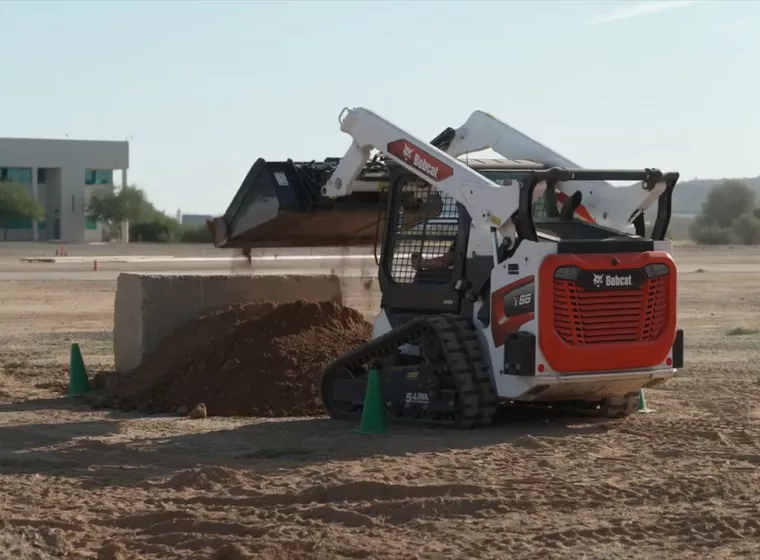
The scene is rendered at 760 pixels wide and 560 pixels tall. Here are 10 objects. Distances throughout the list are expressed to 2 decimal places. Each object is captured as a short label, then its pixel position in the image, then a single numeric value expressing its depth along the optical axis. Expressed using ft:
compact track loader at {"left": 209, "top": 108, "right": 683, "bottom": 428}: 36.14
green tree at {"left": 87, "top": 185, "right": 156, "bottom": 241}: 321.52
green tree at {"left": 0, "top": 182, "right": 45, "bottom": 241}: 296.75
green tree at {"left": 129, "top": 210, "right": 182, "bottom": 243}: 328.29
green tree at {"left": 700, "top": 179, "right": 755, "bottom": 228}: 387.14
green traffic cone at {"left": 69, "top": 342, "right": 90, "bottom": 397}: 48.26
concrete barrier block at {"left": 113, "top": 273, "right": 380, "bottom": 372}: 48.52
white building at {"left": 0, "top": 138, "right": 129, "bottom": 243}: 312.91
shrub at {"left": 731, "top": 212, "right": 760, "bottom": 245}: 326.44
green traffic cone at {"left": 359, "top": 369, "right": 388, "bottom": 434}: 38.32
